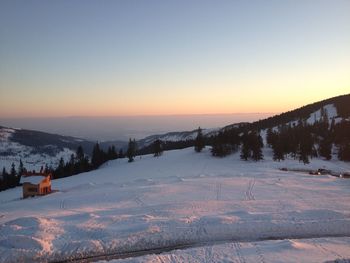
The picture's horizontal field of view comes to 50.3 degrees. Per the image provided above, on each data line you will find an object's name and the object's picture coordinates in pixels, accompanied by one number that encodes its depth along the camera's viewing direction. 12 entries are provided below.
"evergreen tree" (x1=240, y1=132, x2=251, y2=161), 91.31
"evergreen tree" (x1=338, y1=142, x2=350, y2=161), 89.81
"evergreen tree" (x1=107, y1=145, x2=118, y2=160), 126.74
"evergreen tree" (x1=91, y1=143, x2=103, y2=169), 117.96
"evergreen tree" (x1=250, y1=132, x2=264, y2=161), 90.31
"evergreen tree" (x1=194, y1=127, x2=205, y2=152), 108.38
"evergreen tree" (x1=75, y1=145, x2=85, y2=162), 120.90
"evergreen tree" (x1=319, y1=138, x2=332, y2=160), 92.62
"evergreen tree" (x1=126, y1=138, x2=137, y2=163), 113.00
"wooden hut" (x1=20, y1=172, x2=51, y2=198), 61.47
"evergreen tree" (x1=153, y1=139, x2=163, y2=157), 118.81
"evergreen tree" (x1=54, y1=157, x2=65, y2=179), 105.69
